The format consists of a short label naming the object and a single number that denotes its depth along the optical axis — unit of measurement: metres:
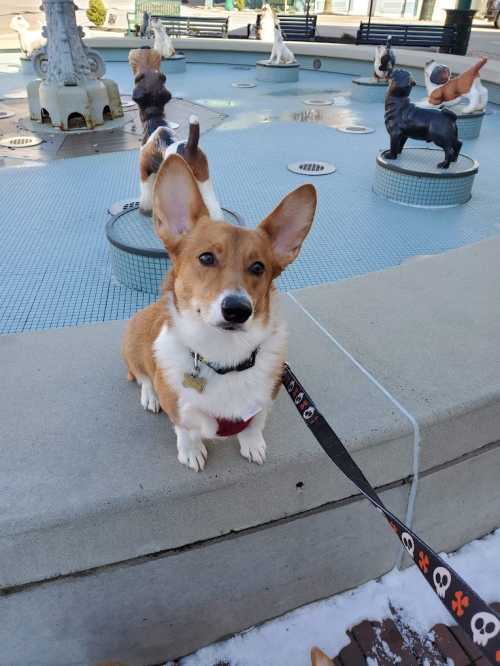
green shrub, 23.01
